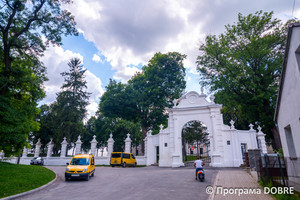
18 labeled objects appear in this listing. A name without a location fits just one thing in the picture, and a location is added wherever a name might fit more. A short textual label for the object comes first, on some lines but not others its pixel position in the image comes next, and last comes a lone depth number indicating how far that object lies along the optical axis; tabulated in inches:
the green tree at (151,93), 1483.8
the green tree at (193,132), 1540.4
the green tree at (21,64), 507.8
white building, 284.3
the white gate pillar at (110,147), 1079.0
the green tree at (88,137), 1879.9
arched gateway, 837.2
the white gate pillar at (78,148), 1075.0
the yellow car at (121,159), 926.4
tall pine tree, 1435.8
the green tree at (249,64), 871.7
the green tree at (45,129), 1571.5
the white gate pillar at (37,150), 1256.2
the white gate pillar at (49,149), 1181.2
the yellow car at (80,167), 485.7
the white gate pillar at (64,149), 1145.5
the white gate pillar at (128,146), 1040.8
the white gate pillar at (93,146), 1096.8
